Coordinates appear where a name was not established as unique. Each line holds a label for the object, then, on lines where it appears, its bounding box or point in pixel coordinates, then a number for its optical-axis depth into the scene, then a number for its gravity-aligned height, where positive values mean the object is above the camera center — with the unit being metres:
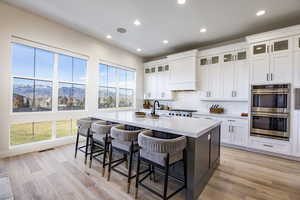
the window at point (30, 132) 3.14 -0.81
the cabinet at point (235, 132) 3.62 -0.84
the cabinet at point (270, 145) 3.09 -1.02
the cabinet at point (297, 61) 3.00 +0.86
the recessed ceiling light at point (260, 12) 2.87 +1.82
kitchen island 1.72 -0.62
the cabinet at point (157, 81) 5.54 +0.78
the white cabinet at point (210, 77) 4.30 +0.72
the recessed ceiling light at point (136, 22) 3.38 +1.87
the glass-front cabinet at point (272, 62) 3.11 +0.91
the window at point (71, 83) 3.81 +0.45
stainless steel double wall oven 3.10 -0.23
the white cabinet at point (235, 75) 3.85 +0.73
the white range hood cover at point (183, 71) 4.64 +1.01
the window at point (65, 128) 3.77 -0.82
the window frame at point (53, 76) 3.03 +0.53
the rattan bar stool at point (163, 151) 1.52 -0.57
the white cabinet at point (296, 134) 2.98 -0.70
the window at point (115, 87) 4.81 +0.45
